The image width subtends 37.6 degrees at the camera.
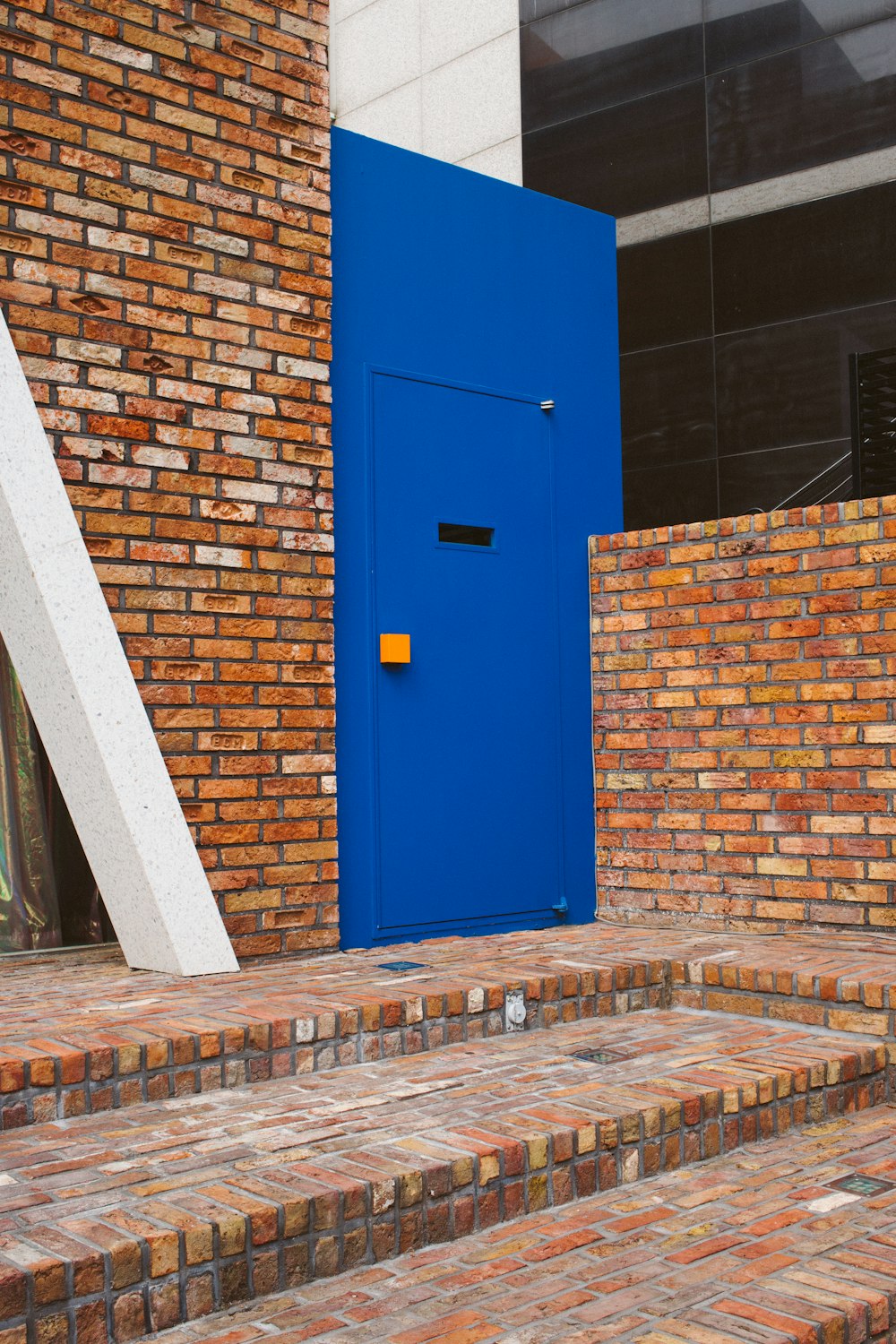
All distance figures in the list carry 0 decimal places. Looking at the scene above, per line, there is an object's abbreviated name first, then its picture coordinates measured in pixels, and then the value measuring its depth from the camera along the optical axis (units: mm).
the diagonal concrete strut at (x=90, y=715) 4328
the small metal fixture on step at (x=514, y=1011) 4160
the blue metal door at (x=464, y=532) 5523
